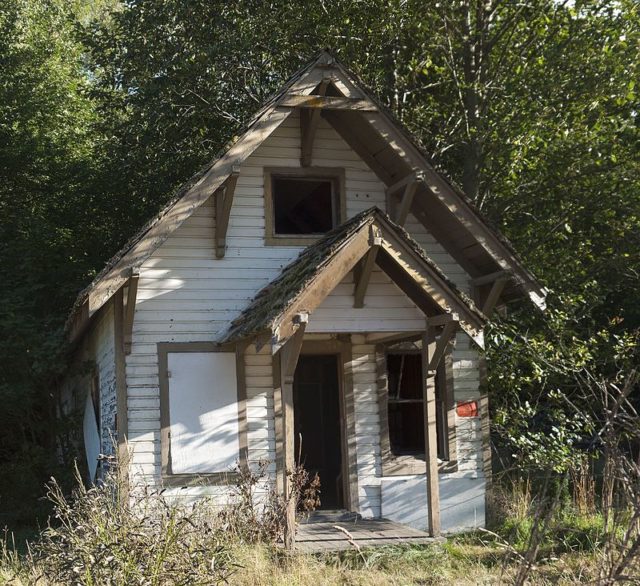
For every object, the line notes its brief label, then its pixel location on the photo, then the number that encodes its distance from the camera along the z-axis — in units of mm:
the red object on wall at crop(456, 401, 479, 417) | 12602
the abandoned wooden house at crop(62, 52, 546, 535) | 10594
